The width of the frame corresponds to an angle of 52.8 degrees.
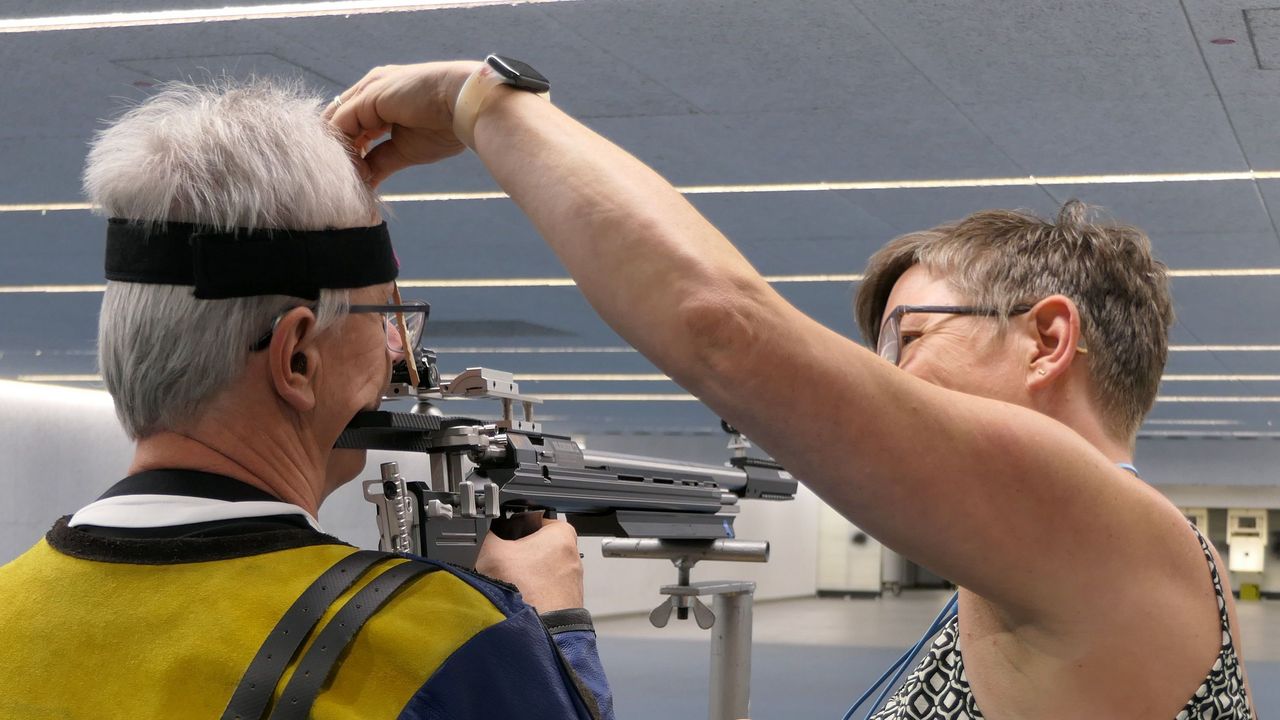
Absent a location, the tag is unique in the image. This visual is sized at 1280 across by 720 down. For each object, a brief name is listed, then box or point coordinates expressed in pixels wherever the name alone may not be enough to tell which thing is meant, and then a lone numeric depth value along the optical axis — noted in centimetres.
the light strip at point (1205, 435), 1755
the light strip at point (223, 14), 390
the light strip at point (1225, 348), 1012
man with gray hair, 105
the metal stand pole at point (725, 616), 304
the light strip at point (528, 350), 1093
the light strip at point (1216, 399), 1344
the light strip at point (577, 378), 1285
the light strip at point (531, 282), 772
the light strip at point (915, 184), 569
